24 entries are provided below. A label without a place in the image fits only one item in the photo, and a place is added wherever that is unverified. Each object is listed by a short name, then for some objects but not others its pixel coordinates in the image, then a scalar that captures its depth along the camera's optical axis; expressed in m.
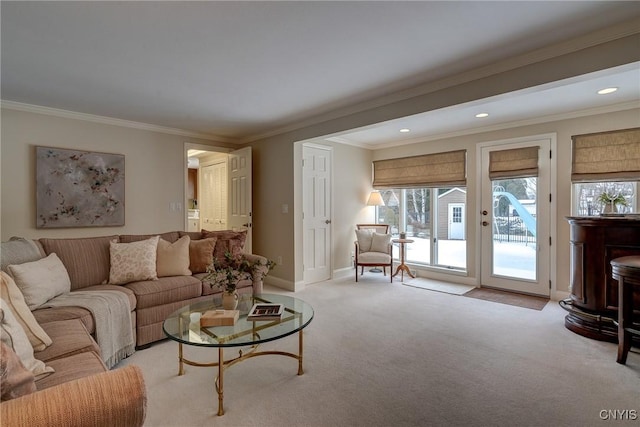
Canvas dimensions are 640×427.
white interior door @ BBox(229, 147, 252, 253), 4.94
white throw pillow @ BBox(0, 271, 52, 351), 1.57
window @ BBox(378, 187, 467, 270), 4.99
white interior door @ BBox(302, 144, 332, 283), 4.82
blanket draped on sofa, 2.17
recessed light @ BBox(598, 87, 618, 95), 3.09
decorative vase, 2.27
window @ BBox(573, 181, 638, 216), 3.55
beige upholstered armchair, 4.93
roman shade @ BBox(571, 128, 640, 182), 3.46
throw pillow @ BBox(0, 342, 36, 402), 0.97
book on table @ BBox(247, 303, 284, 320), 2.17
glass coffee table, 1.83
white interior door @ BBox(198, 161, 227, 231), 6.07
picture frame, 3.64
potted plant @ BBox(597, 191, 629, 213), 3.36
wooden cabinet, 2.77
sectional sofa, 0.96
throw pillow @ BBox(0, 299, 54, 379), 1.31
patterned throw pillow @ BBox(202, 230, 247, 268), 3.45
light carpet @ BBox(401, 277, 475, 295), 4.47
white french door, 4.11
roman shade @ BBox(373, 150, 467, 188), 4.88
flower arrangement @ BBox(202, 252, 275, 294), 2.28
